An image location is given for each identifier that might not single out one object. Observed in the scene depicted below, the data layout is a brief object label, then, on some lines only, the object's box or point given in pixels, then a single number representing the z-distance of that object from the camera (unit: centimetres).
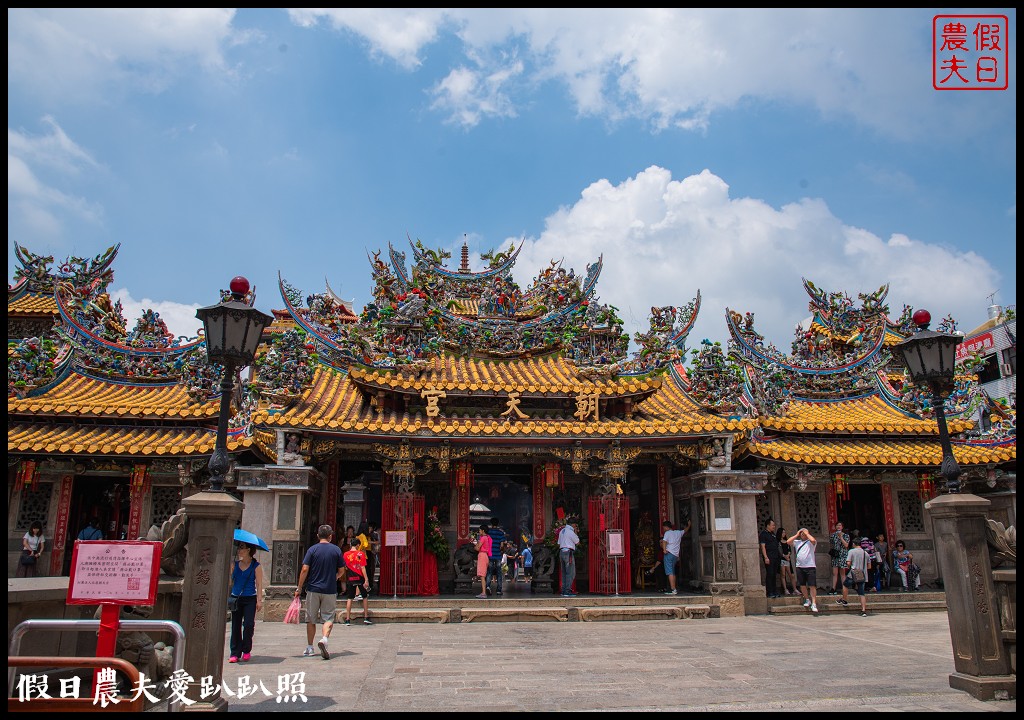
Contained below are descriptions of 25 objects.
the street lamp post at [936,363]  729
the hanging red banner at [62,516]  1469
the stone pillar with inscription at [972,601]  639
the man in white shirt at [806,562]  1329
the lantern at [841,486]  1617
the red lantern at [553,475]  1473
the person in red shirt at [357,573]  1162
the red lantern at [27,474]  1415
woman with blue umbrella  828
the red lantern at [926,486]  1692
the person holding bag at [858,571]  1377
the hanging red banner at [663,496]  1628
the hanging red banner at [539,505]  1627
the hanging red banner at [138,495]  1492
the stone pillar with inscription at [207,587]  557
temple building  1408
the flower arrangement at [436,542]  1466
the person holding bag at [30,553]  1418
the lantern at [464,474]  1512
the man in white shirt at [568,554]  1442
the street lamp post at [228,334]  634
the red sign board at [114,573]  502
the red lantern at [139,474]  1491
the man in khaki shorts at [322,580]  860
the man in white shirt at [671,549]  1474
